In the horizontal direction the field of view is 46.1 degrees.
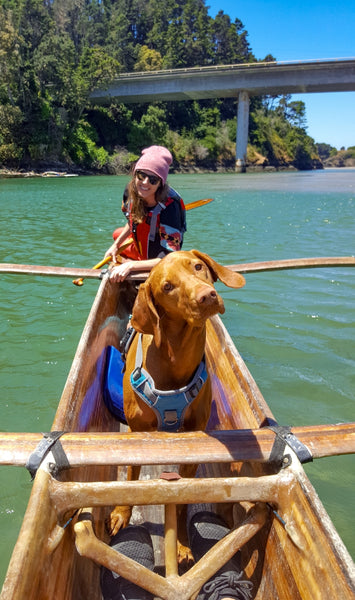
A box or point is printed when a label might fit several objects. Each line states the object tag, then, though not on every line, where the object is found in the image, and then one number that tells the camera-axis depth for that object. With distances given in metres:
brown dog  1.75
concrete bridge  45.88
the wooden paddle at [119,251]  4.66
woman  3.35
